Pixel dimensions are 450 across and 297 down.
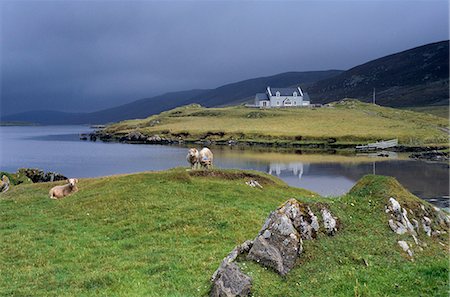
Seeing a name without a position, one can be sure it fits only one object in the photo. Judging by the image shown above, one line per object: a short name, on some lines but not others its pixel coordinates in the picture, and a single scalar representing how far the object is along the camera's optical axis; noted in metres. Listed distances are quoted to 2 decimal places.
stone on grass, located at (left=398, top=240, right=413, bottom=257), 16.44
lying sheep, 35.56
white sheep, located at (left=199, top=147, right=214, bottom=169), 43.59
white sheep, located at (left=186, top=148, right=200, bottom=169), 43.48
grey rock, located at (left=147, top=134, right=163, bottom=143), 172.65
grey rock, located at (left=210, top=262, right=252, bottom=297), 13.22
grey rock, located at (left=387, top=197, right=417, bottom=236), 17.75
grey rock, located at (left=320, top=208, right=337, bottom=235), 16.41
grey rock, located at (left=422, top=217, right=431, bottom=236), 19.23
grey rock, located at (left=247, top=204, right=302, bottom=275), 14.66
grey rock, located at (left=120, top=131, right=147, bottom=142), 183.38
